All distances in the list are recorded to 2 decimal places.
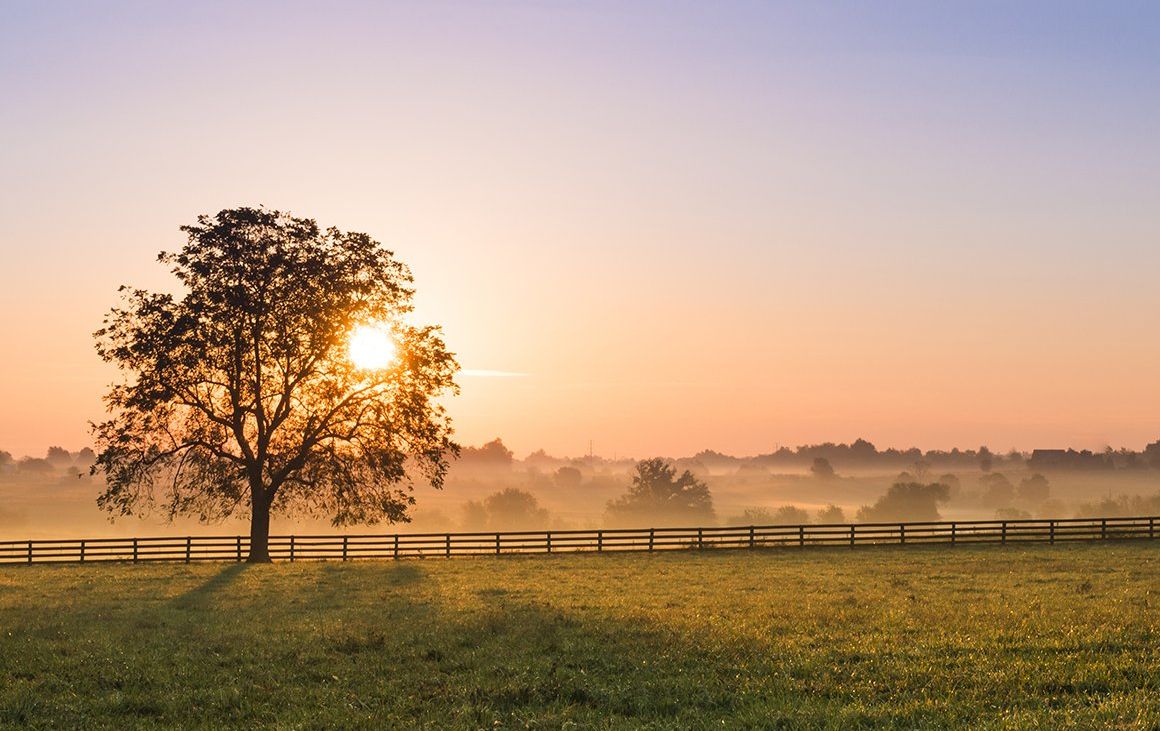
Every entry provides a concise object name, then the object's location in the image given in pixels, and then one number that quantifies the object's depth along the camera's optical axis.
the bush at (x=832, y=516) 165.50
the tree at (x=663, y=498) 125.06
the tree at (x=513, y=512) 153.38
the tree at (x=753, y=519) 166.38
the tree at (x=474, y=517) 156.38
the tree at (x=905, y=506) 160.75
